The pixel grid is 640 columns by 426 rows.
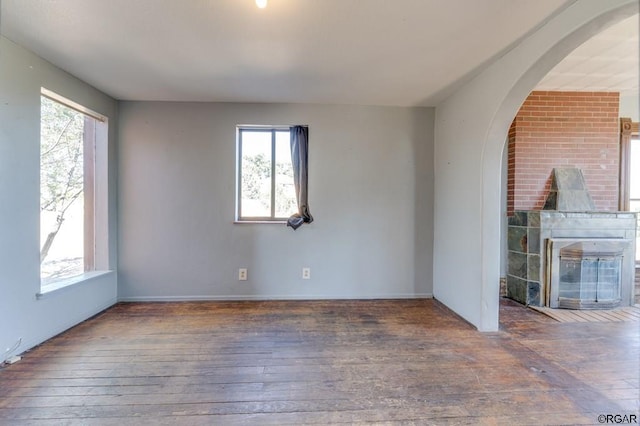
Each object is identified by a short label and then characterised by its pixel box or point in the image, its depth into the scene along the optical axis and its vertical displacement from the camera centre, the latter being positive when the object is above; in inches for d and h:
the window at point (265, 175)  138.0 +15.7
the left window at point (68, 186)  98.2 +8.2
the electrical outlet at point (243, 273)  135.4 -31.2
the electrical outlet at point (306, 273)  136.9 -31.6
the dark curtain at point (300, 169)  133.3 +18.0
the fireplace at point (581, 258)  125.1 -22.4
